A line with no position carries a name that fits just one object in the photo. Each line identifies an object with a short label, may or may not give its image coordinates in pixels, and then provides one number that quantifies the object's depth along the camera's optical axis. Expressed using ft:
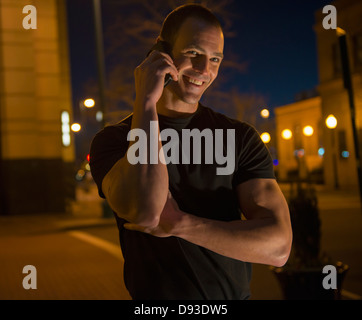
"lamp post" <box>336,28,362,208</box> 23.29
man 5.98
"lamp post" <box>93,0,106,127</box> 61.97
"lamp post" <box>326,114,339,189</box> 111.34
